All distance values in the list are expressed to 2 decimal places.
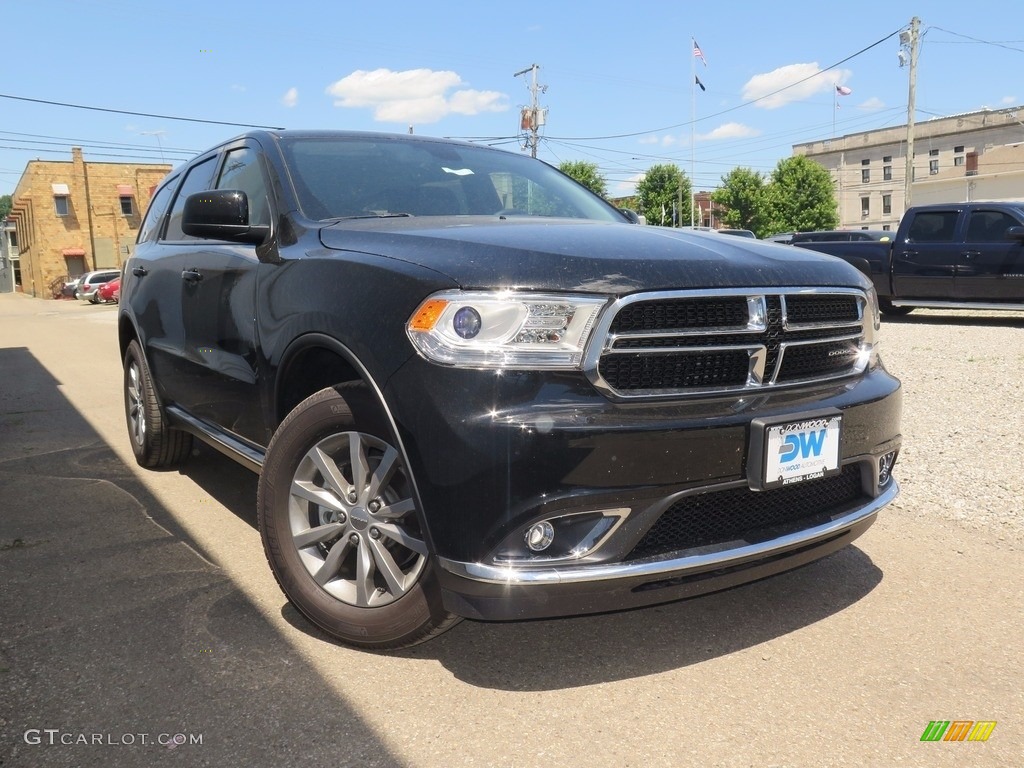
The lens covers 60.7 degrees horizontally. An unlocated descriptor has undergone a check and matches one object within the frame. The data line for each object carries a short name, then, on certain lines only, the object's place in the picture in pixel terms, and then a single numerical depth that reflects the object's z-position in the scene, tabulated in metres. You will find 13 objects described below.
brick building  55.19
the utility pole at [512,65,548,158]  42.16
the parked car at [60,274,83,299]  47.22
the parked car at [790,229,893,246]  16.06
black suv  2.26
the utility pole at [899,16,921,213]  34.81
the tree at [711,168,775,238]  66.06
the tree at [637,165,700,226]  78.75
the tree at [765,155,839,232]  65.56
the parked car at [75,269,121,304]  39.59
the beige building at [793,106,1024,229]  58.50
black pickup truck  12.55
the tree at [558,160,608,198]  70.01
